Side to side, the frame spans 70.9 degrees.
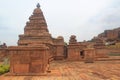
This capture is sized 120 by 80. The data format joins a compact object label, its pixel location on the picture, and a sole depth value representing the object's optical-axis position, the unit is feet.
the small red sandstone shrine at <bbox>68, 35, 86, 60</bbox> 25.66
